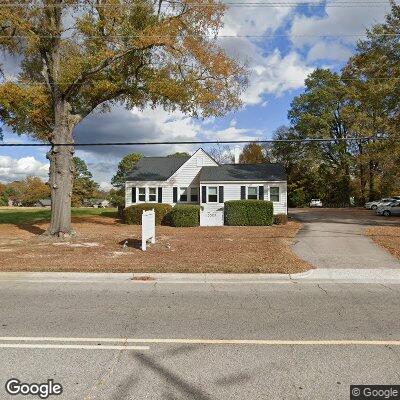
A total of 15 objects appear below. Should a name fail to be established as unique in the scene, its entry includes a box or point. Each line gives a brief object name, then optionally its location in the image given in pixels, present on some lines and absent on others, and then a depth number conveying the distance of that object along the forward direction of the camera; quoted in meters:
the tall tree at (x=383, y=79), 23.52
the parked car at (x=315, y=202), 52.84
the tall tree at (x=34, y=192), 98.38
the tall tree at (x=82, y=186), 74.43
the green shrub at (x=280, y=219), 24.41
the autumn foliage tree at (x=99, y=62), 15.28
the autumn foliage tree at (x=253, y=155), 60.47
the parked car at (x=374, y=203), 35.04
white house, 27.83
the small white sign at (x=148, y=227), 12.56
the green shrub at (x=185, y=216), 23.77
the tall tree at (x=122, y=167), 79.80
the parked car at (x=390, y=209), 31.42
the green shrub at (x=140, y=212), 25.73
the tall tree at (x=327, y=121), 47.44
